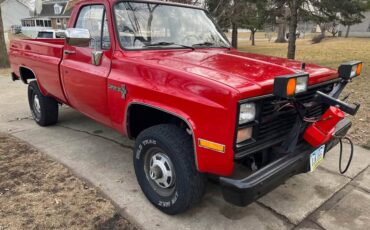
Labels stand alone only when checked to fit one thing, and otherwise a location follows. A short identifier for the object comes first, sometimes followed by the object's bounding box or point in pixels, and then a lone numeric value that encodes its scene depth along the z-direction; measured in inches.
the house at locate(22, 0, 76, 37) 2184.4
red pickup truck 95.6
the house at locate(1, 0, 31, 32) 2339.4
